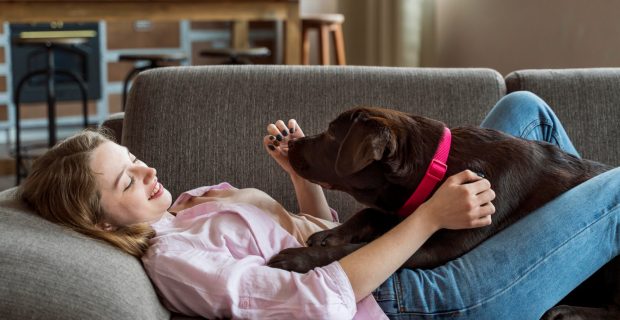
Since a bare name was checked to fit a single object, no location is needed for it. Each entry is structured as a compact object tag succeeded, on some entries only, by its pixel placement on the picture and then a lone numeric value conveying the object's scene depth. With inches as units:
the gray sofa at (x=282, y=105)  95.4
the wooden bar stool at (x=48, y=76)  194.4
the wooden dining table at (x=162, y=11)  159.0
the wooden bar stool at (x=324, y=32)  208.2
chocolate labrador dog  71.8
